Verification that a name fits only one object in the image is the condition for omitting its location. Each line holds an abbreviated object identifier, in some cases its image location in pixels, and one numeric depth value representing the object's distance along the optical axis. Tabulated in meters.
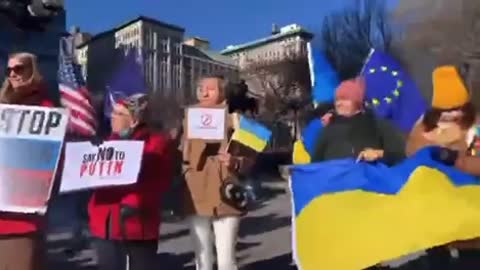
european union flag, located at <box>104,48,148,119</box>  5.57
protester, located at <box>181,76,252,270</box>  5.73
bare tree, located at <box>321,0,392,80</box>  26.93
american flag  6.62
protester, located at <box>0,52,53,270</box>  4.49
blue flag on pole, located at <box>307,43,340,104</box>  6.87
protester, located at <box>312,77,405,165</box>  5.24
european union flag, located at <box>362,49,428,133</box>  6.39
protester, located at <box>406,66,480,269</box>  5.35
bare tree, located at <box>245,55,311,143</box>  45.94
